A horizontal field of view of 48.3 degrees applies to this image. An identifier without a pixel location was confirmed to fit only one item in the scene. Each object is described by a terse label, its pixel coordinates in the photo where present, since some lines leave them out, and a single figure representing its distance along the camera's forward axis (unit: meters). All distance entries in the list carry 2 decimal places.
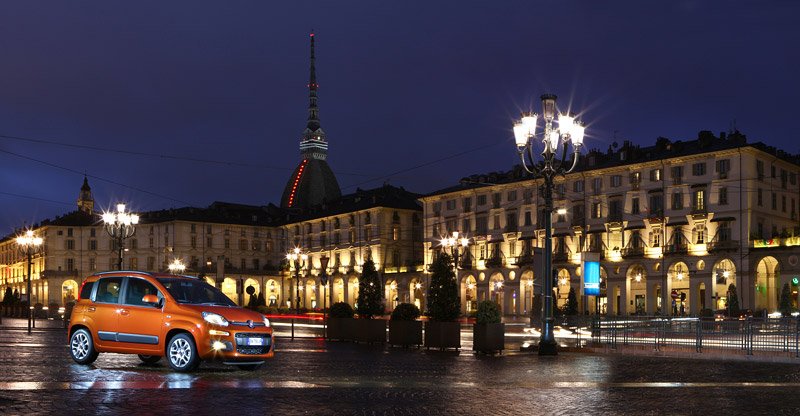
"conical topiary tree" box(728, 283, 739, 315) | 62.67
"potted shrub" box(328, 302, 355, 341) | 33.78
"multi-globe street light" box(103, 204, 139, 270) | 41.97
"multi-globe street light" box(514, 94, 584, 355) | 26.62
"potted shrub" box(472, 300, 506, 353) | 26.78
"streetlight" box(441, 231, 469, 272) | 63.47
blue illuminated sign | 27.50
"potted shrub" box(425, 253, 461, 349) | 28.81
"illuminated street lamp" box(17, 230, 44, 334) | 54.86
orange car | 16.17
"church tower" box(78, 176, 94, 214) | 175.50
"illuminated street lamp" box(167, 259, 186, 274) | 98.88
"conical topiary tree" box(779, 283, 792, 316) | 62.44
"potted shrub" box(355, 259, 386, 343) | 32.84
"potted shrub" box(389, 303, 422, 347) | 30.12
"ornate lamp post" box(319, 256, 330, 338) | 46.82
